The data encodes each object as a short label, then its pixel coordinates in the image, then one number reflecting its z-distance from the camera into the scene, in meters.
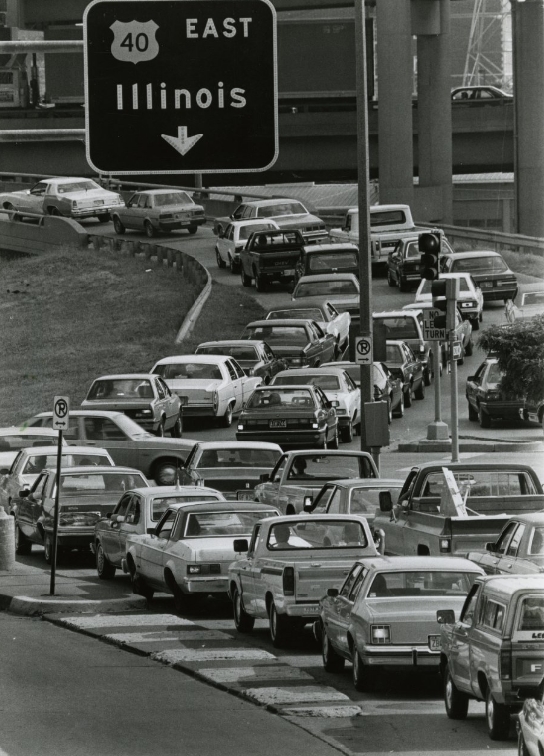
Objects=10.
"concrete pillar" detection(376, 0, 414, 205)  67.50
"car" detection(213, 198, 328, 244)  52.88
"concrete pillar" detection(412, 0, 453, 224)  74.81
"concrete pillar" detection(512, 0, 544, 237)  67.81
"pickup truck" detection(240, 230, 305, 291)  46.62
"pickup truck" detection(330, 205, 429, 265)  49.28
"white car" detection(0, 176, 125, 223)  66.12
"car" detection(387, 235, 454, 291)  45.62
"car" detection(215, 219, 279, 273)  50.66
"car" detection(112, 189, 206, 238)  62.19
